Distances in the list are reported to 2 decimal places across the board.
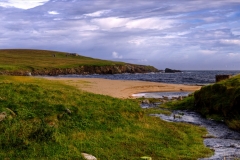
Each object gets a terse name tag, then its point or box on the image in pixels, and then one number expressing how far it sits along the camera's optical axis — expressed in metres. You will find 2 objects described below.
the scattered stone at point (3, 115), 16.07
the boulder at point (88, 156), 13.68
